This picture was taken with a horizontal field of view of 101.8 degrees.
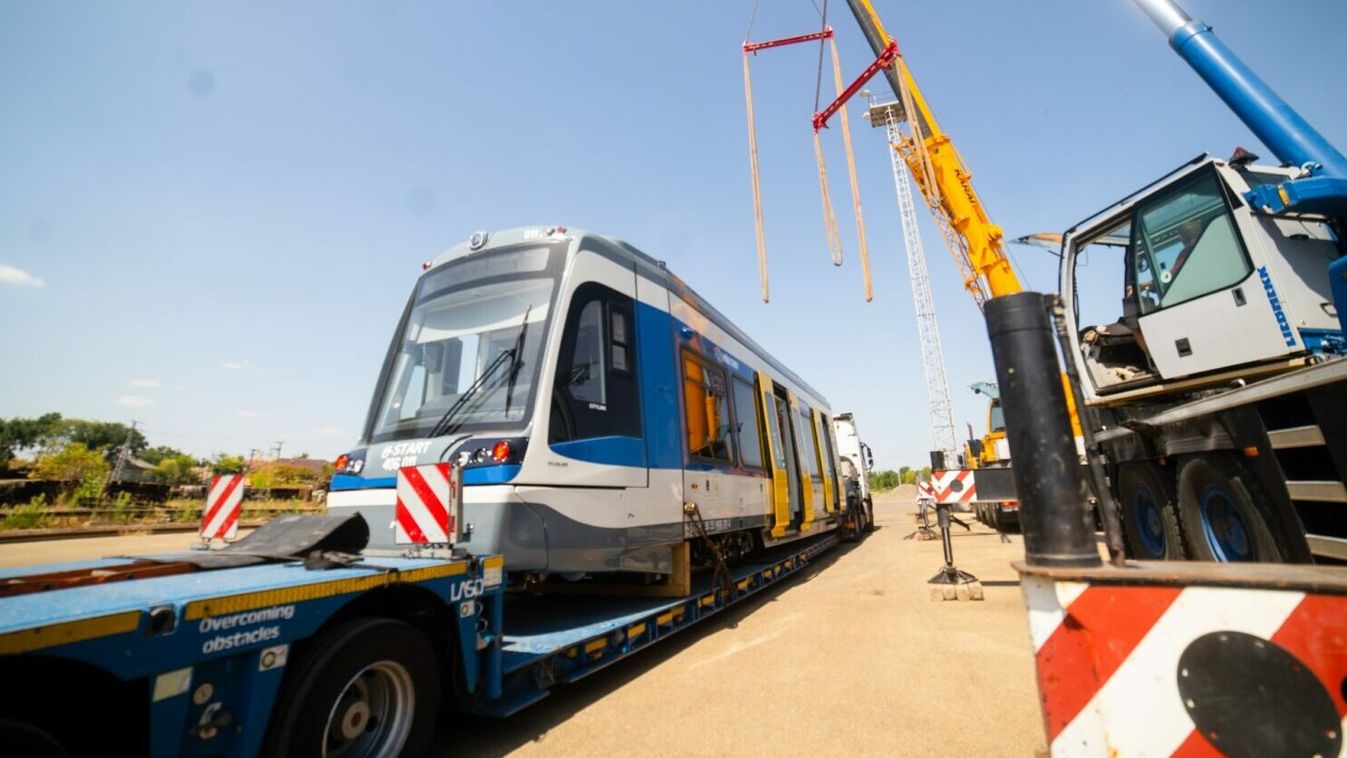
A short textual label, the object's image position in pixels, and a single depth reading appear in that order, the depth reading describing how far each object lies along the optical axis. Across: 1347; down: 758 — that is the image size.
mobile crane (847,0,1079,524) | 9.77
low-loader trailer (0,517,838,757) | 1.74
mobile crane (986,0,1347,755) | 1.56
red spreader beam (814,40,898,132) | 9.50
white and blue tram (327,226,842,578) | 3.83
